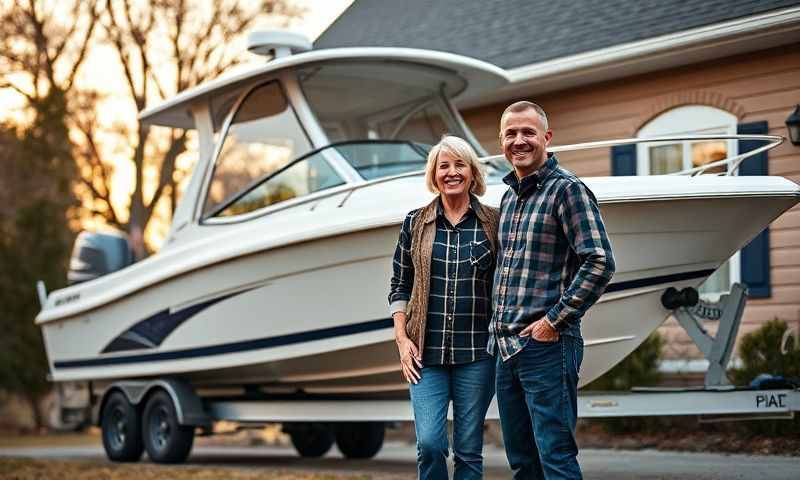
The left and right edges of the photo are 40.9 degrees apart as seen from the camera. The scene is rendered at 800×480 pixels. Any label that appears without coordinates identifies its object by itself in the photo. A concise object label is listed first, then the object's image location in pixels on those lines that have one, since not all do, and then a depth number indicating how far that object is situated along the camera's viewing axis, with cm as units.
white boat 648
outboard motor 1038
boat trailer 641
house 910
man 404
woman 446
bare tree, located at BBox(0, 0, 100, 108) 1938
